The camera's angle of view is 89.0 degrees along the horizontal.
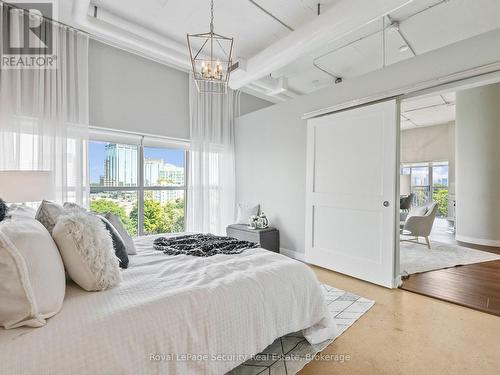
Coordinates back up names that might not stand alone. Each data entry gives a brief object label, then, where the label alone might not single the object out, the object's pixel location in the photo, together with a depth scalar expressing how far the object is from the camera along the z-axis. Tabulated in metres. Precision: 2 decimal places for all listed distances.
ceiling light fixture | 2.20
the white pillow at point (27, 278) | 0.95
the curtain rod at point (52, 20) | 2.79
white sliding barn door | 2.84
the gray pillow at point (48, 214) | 1.43
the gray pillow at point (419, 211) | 4.46
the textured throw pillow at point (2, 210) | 1.39
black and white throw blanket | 2.02
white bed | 0.93
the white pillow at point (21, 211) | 1.46
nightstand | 3.90
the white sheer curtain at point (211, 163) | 4.40
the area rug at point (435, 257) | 3.54
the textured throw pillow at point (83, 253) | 1.26
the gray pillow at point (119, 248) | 1.64
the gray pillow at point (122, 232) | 2.00
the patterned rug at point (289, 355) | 1.58
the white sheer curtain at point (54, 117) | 2.83
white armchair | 4.26
